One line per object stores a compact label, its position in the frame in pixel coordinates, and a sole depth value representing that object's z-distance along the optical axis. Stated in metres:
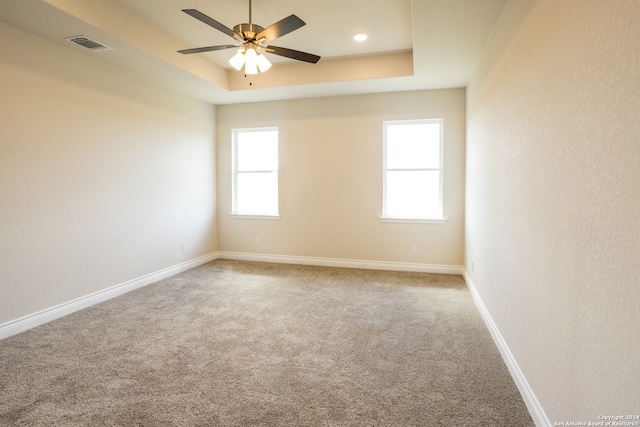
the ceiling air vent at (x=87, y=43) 3.00
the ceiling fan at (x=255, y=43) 2.45
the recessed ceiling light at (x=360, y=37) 3.62
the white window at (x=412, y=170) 4.83
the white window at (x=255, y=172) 5.49
